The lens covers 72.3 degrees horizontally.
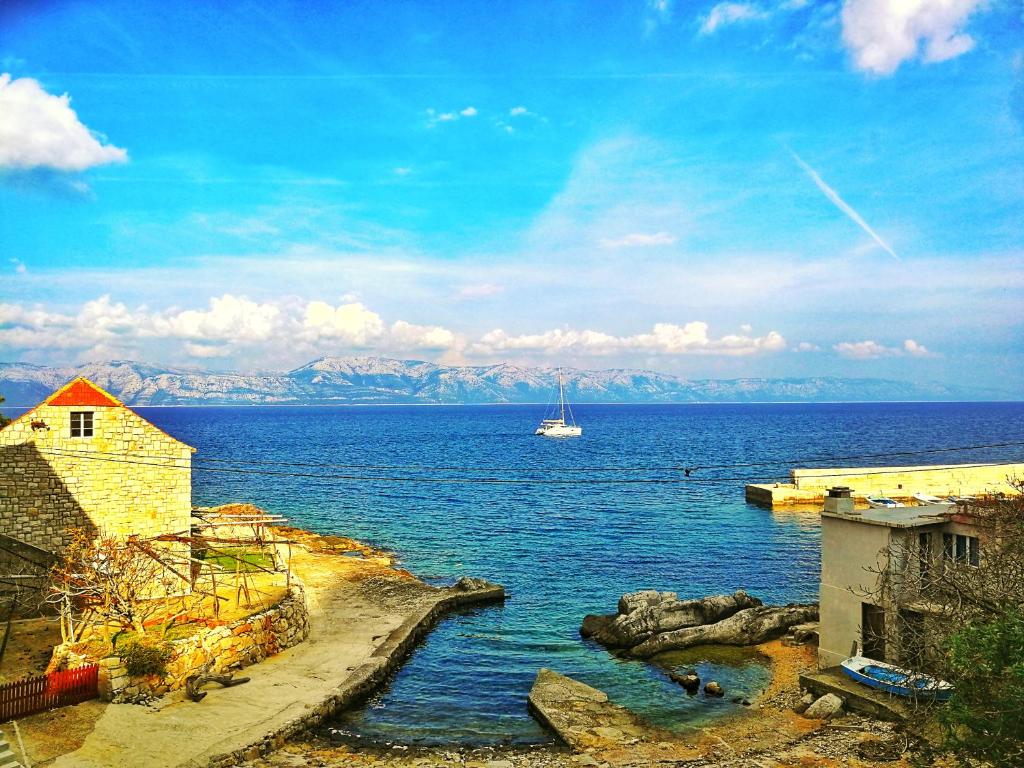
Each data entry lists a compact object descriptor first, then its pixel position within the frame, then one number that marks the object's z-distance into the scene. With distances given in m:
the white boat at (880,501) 63.26
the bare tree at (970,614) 13.59
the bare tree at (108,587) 24.33
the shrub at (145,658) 22.31
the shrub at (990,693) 13.31
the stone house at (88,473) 28.73
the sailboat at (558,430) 180.88
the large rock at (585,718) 22.91
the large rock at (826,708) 23.42
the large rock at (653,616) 33.38
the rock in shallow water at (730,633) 32.28
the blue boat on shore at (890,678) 20.75
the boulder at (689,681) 27.88
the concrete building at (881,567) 23.88
